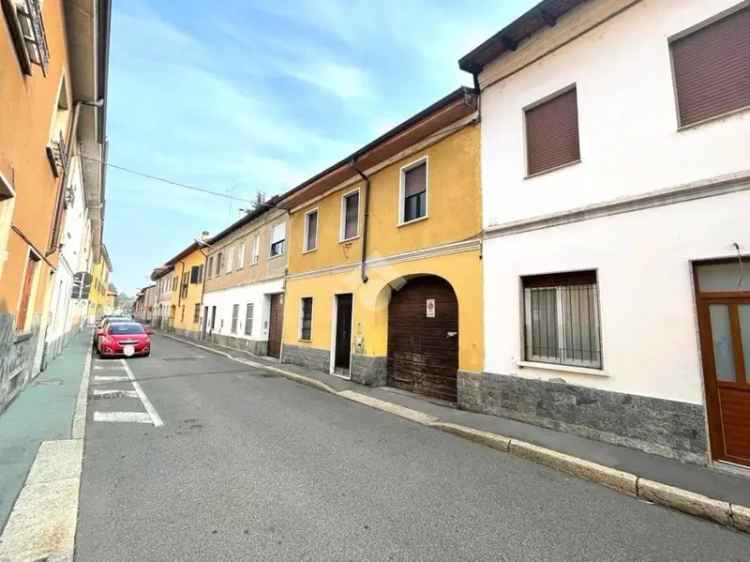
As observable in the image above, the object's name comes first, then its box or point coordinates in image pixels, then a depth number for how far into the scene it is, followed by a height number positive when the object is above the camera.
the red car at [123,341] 13.93 -0.71
